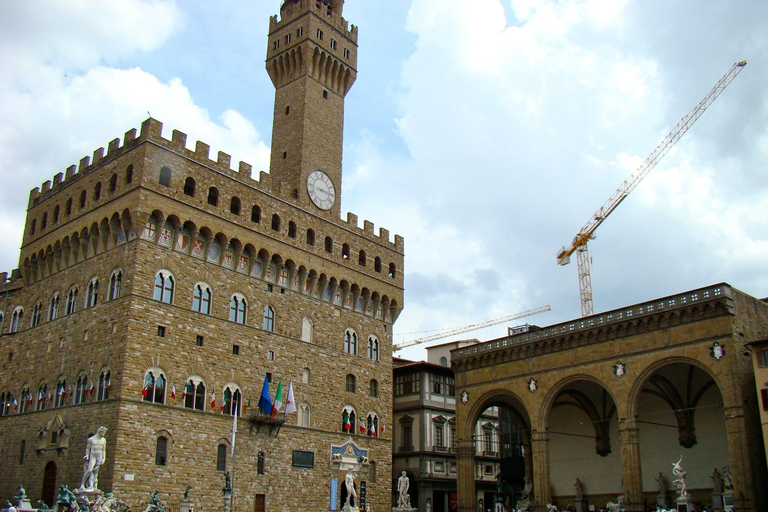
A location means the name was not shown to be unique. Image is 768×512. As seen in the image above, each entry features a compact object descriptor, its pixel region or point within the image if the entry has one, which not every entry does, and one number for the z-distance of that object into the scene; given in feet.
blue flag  113.19
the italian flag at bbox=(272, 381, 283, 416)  116.26
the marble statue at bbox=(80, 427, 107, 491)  87.51
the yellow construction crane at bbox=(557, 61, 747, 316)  232.94
